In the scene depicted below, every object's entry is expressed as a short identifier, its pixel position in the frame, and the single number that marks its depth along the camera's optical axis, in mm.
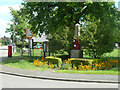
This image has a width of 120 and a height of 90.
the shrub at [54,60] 15188
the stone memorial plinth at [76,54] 17625
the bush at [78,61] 14248
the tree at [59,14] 20484
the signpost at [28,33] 22609
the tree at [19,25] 45522
